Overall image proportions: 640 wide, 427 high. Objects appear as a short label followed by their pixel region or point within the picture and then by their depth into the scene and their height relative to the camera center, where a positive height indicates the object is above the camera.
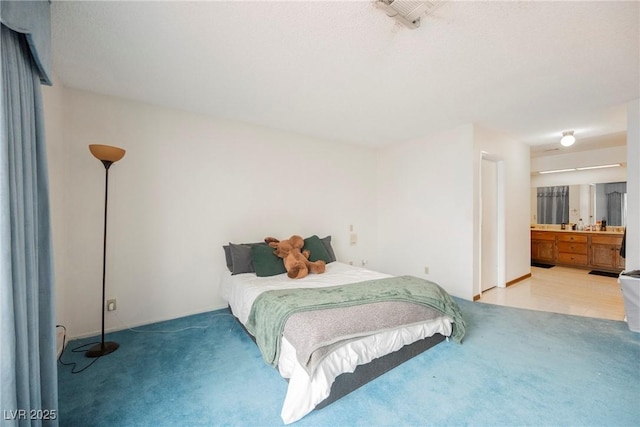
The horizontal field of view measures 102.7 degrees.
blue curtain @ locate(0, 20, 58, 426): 1.03 -0.17
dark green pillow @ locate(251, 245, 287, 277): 2.98 -0.59
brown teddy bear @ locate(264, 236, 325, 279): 2.96 -0.56
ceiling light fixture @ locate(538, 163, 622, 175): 4.96 +0.85
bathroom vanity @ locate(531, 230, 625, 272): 4.91 -0.83
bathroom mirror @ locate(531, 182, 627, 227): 5.13 +0.13
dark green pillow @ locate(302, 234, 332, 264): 3.50 -0.53
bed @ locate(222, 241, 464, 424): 1.59 -0.89
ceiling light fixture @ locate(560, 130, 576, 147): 3.83 +1.07
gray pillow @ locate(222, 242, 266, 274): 3.06 -0.56
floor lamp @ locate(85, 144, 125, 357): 2.21 +0.48
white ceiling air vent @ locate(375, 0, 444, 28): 1.50 +1.22
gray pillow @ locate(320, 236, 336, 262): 3.75 -0.51
